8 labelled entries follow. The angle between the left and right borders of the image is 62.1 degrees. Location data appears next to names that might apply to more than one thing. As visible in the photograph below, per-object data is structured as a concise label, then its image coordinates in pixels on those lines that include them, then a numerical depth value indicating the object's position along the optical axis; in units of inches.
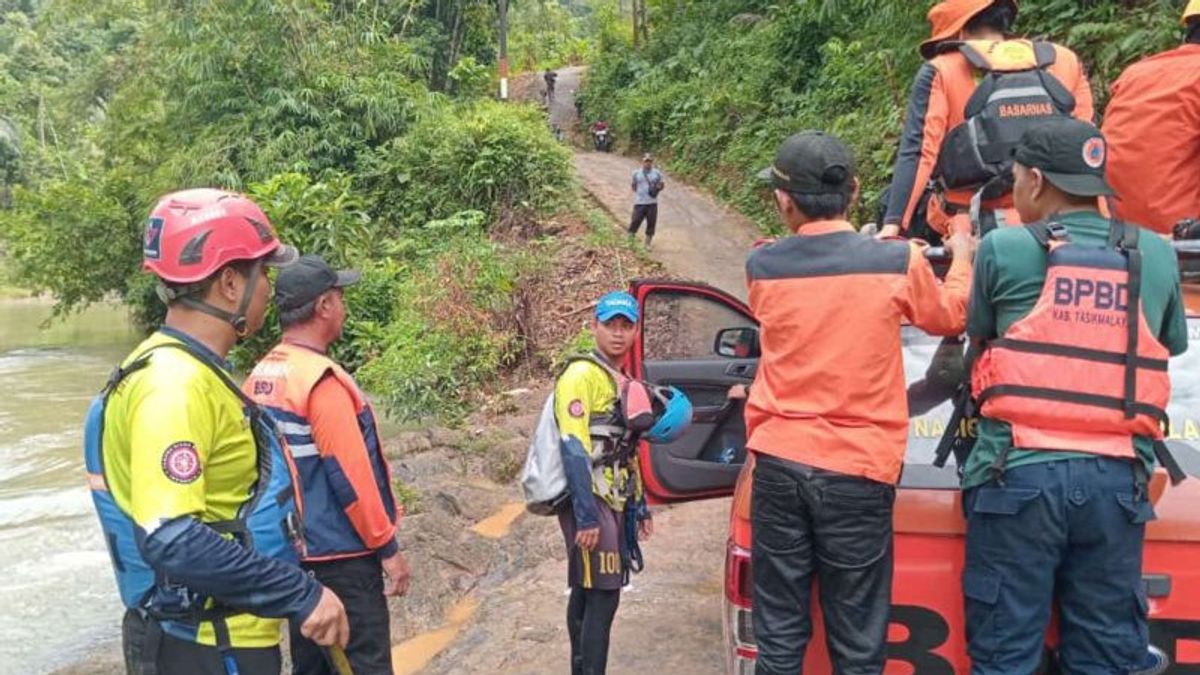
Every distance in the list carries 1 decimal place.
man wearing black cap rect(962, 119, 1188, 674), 95.0
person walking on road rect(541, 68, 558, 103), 1269.3
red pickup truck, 98.5
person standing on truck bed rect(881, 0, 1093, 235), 133.9
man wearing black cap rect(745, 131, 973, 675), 102.5
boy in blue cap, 145.8
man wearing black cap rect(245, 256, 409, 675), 126.3
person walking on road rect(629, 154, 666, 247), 596.7
